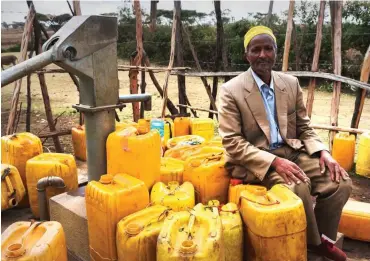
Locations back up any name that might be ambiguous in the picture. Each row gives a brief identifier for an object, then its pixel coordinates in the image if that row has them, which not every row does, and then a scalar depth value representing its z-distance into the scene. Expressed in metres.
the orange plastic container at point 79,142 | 4.88
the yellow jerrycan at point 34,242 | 1.80
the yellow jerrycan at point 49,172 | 3.14
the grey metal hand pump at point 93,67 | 2.24
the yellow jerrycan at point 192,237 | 1.79
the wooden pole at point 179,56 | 6.43
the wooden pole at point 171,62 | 6.32
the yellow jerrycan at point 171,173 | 2.91
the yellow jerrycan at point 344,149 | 4.86
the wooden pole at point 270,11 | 11.10
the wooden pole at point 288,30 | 5.38
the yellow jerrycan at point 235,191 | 2.60
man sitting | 2.51
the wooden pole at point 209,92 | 6.82
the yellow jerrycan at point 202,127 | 5.41
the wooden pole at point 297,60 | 8.01
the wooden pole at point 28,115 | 5.79
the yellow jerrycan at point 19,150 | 3.44
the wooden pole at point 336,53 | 5.04
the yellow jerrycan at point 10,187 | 3.14
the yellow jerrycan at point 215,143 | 3.58
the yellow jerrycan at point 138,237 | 2.05
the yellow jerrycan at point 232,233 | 2.20
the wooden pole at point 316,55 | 5.25
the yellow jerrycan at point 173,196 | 2.43
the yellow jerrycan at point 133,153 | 2.48
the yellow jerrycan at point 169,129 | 5.25
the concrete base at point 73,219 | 2.61
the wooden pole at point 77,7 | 5.25
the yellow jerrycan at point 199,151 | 3.29
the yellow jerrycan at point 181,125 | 5.51
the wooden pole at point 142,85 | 6.27
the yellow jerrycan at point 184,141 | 4.03
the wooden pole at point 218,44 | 6.66
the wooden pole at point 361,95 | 4.93
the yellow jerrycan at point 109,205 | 2.23
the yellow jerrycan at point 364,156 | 4.62
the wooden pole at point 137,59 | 5.92
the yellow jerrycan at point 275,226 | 2.07
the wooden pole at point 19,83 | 4.97
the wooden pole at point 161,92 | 6.27
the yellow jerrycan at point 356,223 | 3.11
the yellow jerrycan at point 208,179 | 2.76
